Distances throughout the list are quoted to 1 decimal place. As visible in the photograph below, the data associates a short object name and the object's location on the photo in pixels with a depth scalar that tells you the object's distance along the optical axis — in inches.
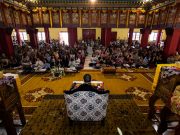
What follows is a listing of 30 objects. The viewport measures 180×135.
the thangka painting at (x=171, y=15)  288.2
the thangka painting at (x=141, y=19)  406.9
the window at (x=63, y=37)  848.9
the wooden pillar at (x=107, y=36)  427.1
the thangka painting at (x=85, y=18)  398.9
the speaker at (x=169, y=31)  303.7
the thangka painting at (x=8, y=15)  292.7
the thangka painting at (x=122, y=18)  402.0
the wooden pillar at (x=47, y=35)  501.7
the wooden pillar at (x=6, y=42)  311.9
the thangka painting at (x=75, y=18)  396.1
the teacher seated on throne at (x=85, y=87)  116.3
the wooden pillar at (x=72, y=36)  432.1
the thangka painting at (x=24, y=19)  365.3
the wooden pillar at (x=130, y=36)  539.3
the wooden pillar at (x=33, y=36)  424.1
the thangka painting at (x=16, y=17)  330.5
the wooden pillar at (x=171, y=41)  306.3
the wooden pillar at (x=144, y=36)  428.6
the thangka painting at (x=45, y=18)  397.4
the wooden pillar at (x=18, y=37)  568.7
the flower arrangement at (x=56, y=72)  284.8
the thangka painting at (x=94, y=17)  399.1
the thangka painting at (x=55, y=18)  397.3
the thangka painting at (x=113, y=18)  399.2
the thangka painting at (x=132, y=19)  404.8
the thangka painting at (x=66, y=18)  396.1
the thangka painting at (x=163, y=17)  326.0
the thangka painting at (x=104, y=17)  399.6
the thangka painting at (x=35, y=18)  400.1
